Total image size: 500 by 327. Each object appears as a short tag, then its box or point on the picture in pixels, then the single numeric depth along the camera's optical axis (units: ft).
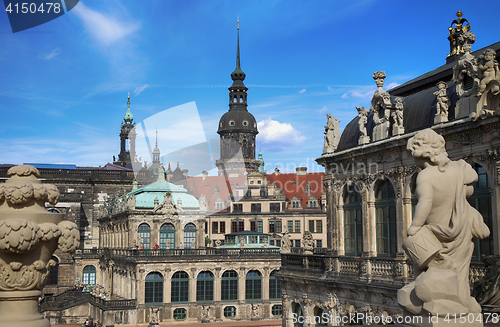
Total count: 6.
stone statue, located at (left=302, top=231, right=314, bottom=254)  100.37
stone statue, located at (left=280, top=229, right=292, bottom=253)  106.52
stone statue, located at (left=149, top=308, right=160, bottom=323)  169.89
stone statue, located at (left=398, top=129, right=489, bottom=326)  23.87
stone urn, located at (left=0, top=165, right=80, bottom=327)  23.04
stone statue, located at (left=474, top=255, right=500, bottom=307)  44.54
